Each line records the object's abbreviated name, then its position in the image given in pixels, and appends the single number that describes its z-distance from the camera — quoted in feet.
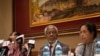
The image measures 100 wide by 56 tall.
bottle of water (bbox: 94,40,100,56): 11.12
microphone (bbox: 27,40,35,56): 15.62
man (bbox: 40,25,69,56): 13.74
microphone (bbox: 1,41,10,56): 16.59
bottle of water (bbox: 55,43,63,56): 12.87
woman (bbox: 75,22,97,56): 11.76
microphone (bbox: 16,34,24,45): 16.08
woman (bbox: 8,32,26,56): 16.18
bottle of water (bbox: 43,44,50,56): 13.44
